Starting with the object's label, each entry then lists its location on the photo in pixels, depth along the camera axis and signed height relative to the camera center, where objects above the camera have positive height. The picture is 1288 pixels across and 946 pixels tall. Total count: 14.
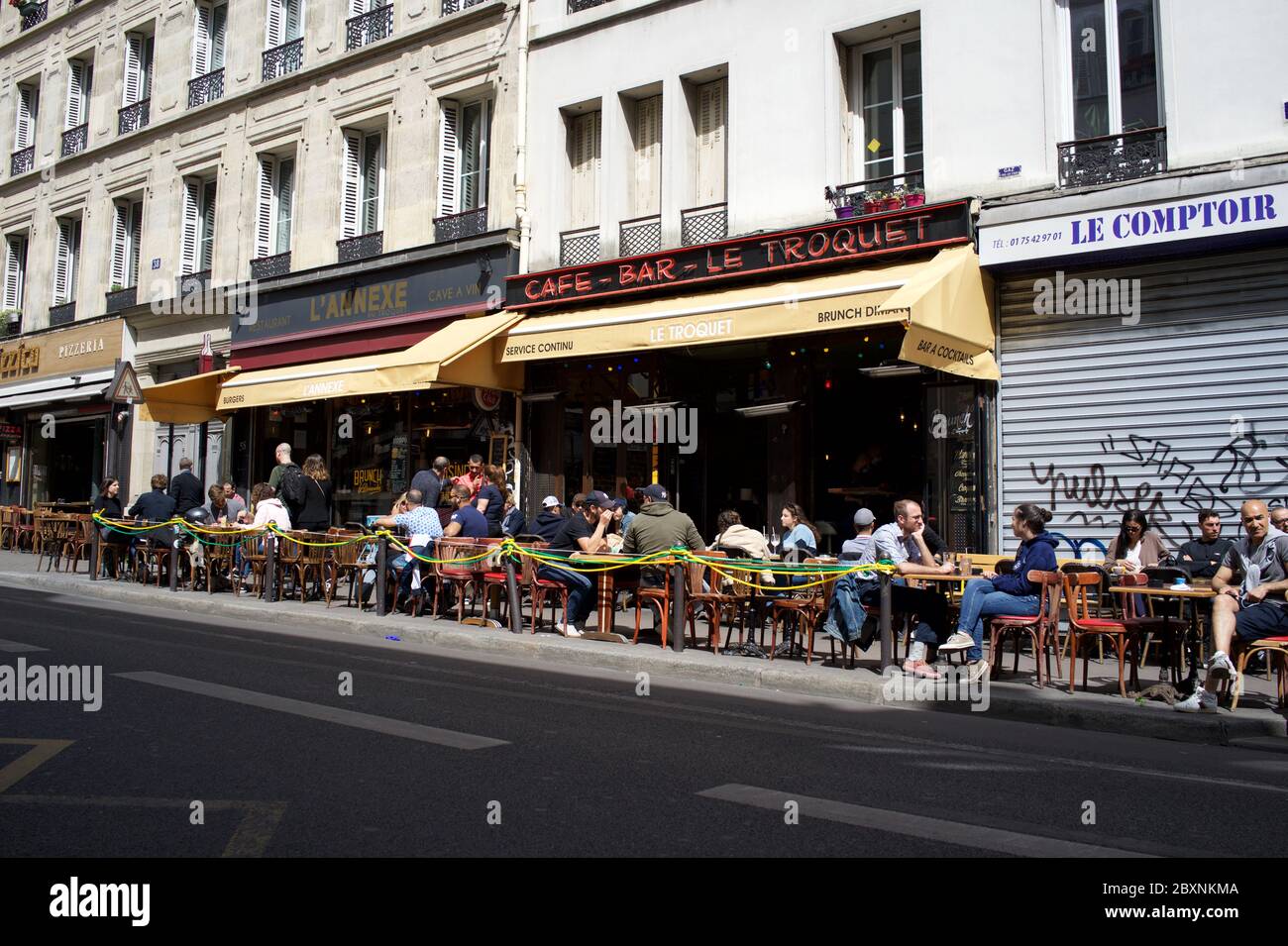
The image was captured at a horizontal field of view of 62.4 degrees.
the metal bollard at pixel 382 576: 11.67 -0.44
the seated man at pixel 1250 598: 7.04 -0.42
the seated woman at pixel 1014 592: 7.91 -0.42
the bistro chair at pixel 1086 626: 7.55 -0.64
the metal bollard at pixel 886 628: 8.25 -0.71
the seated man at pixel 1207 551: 9.54 -0.13
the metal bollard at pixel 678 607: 9.28 -0.62
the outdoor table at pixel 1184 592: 7.50 -0.40
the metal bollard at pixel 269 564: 12.85 -0.34
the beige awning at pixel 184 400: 18.47 +2.39
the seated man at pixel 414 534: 11.70 +0.02
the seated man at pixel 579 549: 10.35 -0.13
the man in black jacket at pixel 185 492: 15.51 +0.64
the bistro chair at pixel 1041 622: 7.73 -0.64
